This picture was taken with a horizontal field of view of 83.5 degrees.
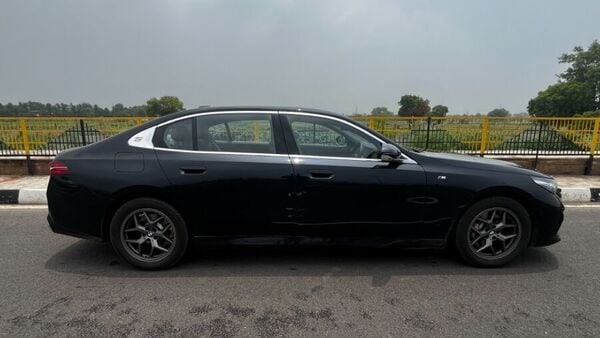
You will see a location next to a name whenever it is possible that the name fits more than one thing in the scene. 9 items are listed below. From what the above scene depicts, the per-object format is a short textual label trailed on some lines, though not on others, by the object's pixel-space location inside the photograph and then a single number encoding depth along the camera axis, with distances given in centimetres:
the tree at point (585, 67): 5738
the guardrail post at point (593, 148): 770
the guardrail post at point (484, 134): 797
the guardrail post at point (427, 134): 797
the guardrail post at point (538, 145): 787
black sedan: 308
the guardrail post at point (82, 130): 763
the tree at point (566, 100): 5534
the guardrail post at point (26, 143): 750
